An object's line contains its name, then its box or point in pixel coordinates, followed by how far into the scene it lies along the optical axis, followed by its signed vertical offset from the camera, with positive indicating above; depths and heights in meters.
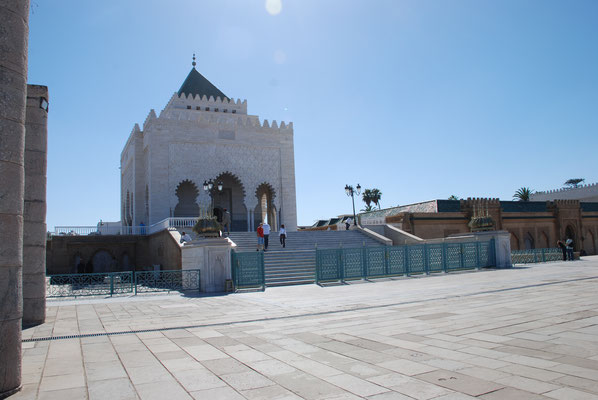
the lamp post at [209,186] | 21.66 +3.08
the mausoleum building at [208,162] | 25.88 +5.13
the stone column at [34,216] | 7.71 +0.61
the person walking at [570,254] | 21.34 -1.08
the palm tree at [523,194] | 57.36 +5.17
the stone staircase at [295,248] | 14.54 -0.30
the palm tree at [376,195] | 60.47 +5.96
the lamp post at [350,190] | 23.06 +2.60
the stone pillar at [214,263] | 12.40 -0.55
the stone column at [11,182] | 3.69 +0.60
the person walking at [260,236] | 17.44 +0.25
